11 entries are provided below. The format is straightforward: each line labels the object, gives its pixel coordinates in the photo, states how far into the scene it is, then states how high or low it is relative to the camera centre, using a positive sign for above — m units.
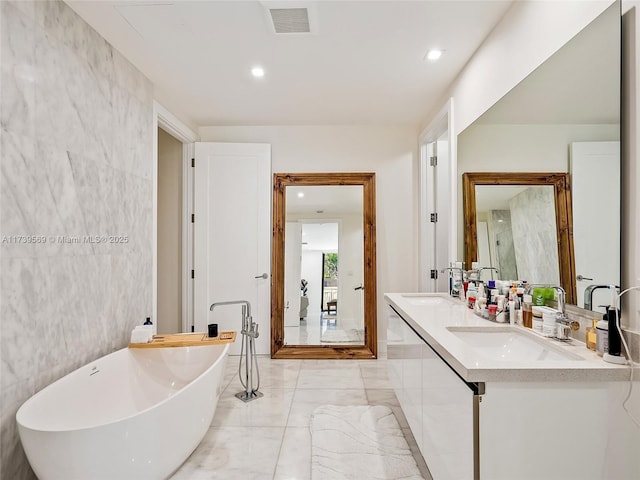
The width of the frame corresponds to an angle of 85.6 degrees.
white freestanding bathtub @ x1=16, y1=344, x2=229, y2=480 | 1.33 -0.78
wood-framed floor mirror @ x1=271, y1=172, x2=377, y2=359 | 3.74 -0.05
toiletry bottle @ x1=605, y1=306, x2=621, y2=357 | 1.10 -0.27
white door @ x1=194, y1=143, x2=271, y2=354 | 3.60 +0.21
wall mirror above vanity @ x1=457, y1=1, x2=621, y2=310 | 1.23 +0.37
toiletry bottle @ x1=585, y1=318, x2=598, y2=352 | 1.24 -0.31
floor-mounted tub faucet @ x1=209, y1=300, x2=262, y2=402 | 2.70 -0.70
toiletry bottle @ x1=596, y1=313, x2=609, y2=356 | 1.15 -0.29
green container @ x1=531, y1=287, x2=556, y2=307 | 1.61 -0.21
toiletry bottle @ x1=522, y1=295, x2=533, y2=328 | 1.65 -0.29
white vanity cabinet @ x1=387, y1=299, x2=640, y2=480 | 1.06 -0.53
